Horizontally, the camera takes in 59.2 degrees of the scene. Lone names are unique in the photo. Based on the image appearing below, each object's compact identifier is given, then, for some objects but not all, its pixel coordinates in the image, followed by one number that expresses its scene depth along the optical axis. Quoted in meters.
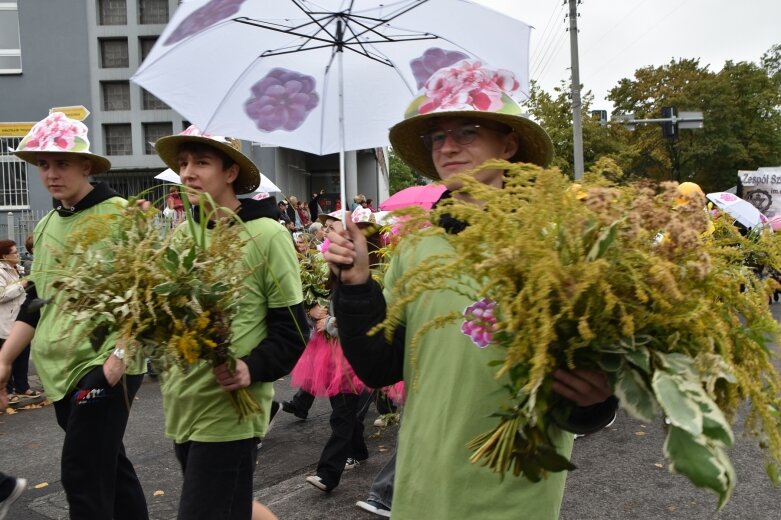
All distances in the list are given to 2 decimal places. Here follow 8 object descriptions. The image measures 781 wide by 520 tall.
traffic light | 21.84
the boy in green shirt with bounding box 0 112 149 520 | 3.10
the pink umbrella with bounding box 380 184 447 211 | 4.17
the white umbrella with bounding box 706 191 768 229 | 8.48
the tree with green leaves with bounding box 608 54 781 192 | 37.31
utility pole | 21.83
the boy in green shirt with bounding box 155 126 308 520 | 2.63
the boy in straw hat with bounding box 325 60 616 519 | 1.87
